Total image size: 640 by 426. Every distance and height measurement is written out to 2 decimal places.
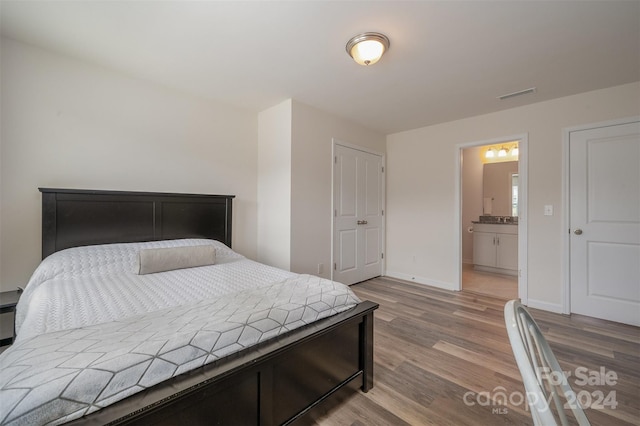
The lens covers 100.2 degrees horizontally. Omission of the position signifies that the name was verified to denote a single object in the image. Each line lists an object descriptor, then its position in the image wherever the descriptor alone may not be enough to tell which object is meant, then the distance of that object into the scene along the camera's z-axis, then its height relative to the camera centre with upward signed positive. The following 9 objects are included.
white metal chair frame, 0.60 -0.40
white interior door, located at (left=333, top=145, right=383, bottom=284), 3.64 -0.01
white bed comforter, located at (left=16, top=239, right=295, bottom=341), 1.24 -0.46
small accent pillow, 1.99 -0.35
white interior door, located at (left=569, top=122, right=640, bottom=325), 2.58 -0.07
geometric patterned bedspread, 0.73 -0.48
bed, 0.80 -0.49
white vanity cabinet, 4.51 -0.57
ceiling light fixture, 1.91 +1.24
